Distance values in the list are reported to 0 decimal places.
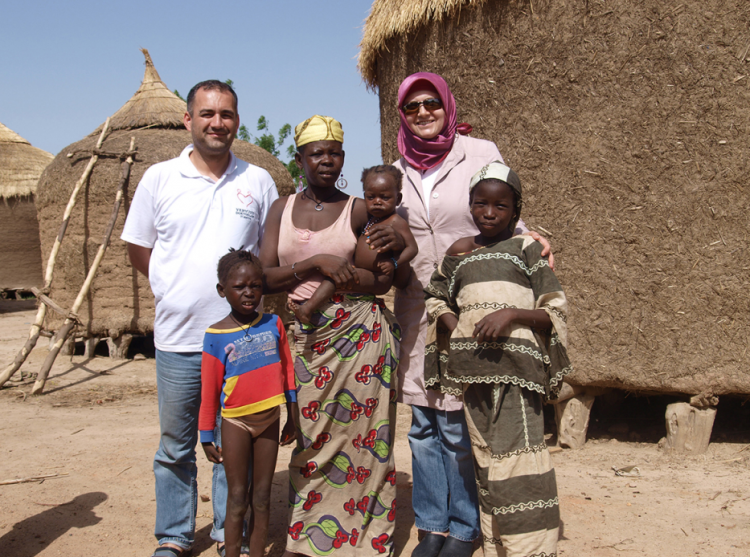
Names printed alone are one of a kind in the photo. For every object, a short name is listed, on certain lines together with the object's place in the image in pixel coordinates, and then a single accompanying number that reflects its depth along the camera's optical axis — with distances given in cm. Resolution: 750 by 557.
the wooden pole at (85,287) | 614
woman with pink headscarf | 257
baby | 240
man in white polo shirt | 256
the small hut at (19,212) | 1234
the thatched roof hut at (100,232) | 708
